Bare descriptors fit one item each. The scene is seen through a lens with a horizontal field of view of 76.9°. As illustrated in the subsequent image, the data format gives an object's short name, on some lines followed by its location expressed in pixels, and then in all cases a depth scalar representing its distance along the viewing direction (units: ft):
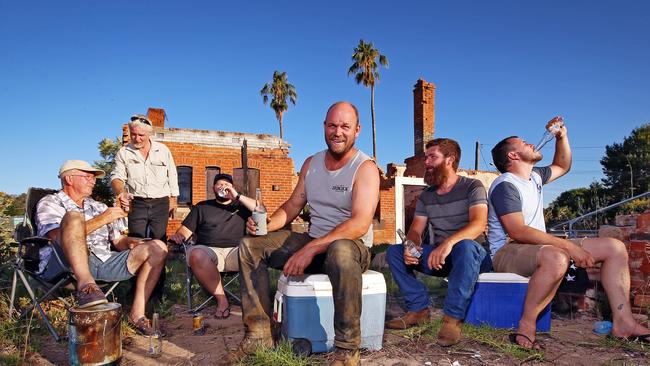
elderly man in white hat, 9.29
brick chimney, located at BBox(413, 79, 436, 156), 59.16
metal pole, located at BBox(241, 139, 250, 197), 40.11
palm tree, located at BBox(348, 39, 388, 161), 83.61
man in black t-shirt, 12.53
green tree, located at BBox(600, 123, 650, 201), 91.22
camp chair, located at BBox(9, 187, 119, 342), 9.84
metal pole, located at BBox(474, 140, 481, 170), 78.35
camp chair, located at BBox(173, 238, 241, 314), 12.81
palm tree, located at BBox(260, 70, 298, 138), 97.30
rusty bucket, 7.55
